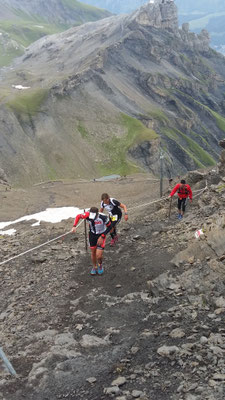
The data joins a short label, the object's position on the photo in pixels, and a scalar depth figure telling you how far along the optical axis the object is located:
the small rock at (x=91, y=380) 8.05
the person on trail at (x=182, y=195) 18.80
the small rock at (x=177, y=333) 9.01
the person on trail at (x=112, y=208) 15.52
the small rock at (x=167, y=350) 8.40
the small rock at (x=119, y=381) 7.82
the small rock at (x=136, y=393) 7.36
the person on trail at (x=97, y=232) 13.57
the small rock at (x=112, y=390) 7.56
